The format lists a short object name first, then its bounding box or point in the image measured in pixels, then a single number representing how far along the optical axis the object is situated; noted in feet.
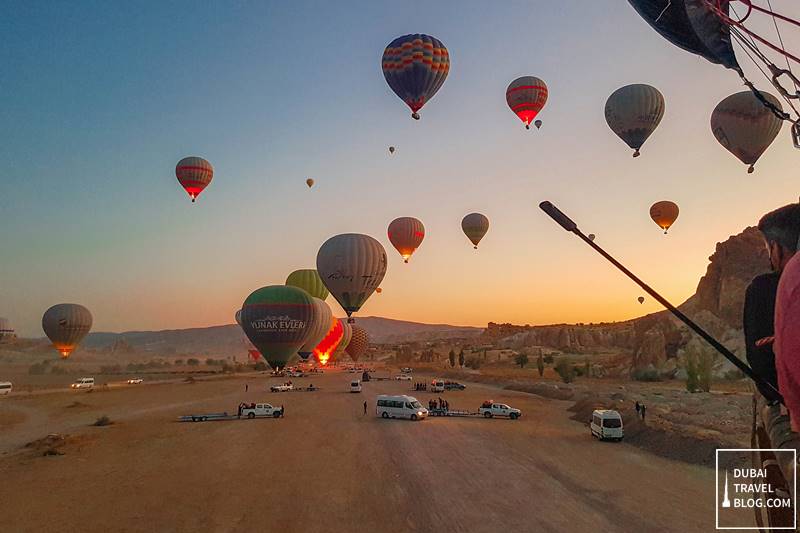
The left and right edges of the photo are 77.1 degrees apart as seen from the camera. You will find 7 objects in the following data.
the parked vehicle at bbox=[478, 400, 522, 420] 120.26
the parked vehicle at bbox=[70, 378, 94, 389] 231.71
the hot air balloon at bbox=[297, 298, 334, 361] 228.63
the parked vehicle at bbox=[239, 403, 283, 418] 126.11
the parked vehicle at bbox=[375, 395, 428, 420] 118.11
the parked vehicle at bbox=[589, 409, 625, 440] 88.17
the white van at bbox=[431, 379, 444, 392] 194.59
